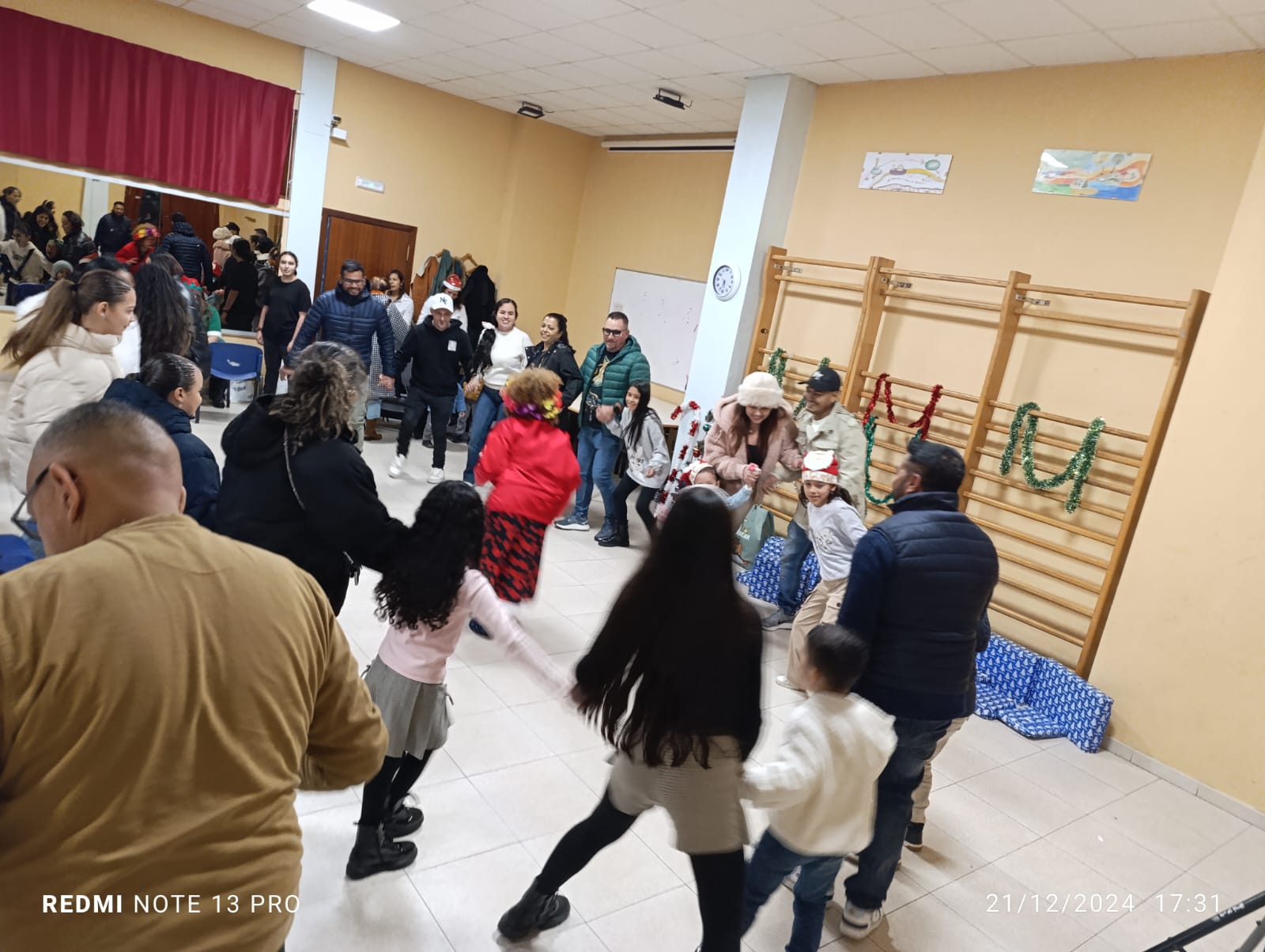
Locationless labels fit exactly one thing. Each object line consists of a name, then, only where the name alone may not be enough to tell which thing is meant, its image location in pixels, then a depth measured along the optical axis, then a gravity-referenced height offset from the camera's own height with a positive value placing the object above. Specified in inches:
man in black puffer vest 83.3 -24.4
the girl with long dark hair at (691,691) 63.7 -29.5
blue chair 265.4 -40.4
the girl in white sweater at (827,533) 136.9 -29.9
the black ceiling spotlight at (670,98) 268.7 +72.4
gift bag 196.2 -46.1
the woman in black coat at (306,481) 82.7 -23.3
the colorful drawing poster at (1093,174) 171.6 +49.1
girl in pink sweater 80.4 -35.5
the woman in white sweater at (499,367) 231.4 -21.7
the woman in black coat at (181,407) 93.3 -21.6
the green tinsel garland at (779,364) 234.1 -6.1
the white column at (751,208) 232.1 +37.5
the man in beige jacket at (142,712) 35.6 -22.3
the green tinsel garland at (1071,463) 167.5 -12.9
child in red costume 137.6 -29.9
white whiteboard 327.6 +0.9
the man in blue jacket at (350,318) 233.3 -17.1
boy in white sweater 71.5 -35.9
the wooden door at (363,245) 324.2 +6.6
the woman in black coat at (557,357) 227.1 -16.4
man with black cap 170.2 -16.6
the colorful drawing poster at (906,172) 206.4 +49.9
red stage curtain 251.4 +34.7
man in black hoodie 240.8 -27.5
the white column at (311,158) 301.3 +34.3
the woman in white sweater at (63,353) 104.7 -19.7
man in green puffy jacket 220.1 -24.7
